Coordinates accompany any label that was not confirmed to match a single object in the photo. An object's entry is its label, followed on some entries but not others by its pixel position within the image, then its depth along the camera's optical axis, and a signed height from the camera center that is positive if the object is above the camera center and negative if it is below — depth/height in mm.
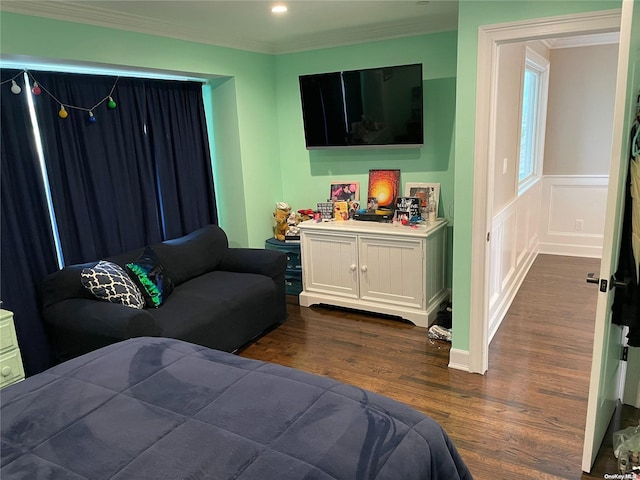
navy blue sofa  2850 -1052
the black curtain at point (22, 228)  2961 -445
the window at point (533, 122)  5125 +82
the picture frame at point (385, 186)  4379 -441
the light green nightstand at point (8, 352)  2621 -1070
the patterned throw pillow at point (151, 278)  3293 -887
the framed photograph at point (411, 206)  4102 -594
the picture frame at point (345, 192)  4605 -499
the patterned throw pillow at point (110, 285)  3039 -836
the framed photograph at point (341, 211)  4410 -649
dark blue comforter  1404 -913
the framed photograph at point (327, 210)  4484 -640
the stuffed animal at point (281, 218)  4812 -746
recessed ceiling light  3137 +901
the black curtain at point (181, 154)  3965 -45
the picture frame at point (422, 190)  4212 -485
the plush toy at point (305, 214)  4759 -713
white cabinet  3869 -1090
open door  1781 -408
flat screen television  3969 +278
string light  2974 +403
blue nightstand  4609 -1154
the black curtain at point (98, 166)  3240 -91
